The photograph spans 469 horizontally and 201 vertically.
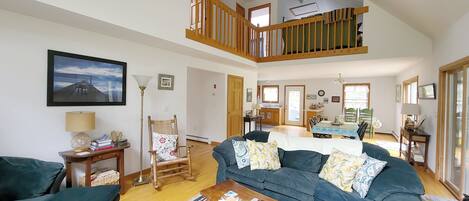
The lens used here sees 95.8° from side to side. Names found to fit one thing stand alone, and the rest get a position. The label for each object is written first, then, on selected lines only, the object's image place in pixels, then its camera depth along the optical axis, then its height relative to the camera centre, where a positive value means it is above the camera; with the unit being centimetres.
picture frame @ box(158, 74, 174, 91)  383 +33
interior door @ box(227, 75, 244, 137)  572 -14
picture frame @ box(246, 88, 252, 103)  648 +17
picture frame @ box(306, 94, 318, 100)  922 +20
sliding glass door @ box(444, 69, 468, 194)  285 -40
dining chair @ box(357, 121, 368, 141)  440 -59
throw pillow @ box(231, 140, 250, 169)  284 -73
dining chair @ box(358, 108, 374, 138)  738 -48
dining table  436 -59
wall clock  903 +35
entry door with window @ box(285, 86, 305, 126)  955 -19
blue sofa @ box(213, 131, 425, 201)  188 -86
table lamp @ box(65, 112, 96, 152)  246 -32
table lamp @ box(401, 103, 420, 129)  439 -18
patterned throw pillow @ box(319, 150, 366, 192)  216 -72
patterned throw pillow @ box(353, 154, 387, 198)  203 -72
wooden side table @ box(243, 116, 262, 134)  623 -55
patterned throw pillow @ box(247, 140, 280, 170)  271 -72
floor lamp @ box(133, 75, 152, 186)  315 +5
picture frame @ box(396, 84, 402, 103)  684 +30
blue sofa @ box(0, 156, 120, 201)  187 -80
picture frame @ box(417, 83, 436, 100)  368 +21
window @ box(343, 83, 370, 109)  824 +24
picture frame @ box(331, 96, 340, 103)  875 +10
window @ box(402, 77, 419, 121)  495 +30
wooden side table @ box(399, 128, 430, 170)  386 -67
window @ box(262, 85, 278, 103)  1027 +33
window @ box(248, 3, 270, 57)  729 +304
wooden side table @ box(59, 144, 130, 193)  247 -73
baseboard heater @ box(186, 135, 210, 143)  606 -113
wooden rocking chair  308 -95
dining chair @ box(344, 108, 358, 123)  776 -50
